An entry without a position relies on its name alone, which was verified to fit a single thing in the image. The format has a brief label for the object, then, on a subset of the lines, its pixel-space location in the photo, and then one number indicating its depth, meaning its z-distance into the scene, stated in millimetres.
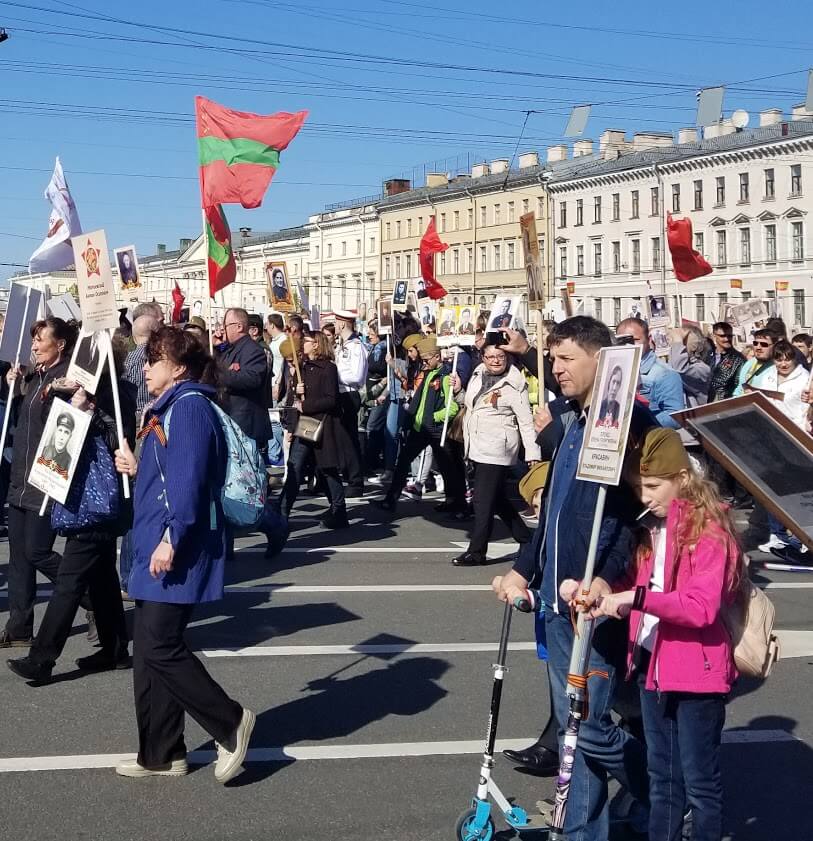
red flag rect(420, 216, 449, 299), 25844
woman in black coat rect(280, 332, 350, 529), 13008
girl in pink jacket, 4289
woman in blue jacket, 5496
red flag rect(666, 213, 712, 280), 20750
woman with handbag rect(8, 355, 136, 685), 7000
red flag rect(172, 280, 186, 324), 33075
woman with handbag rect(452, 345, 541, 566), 10820
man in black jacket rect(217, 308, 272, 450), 11156
